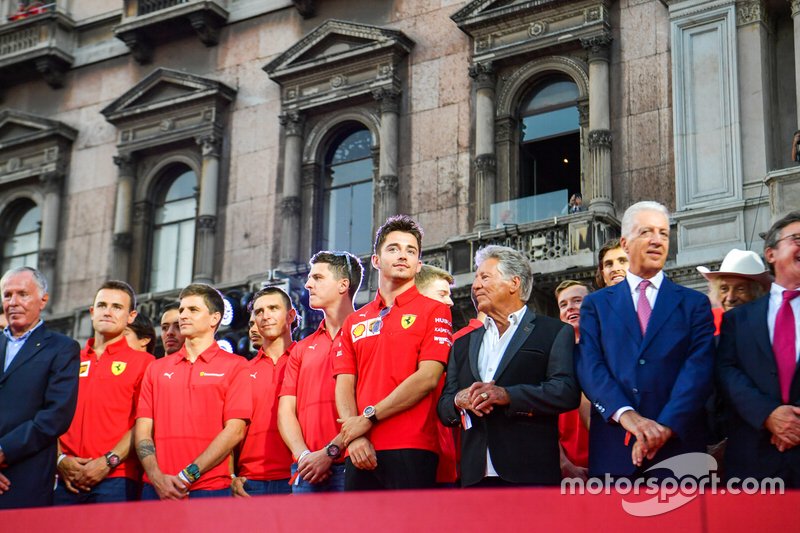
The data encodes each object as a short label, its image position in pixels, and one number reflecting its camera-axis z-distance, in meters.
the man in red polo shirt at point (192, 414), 7.01
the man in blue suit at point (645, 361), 5.27
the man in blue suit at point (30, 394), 6.75
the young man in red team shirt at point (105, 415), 7.46
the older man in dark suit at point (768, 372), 5.16
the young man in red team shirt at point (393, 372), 5.88
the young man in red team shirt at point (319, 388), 6.29
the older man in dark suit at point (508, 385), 5.56
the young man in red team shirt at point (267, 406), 7.05
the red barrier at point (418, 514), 3.78
